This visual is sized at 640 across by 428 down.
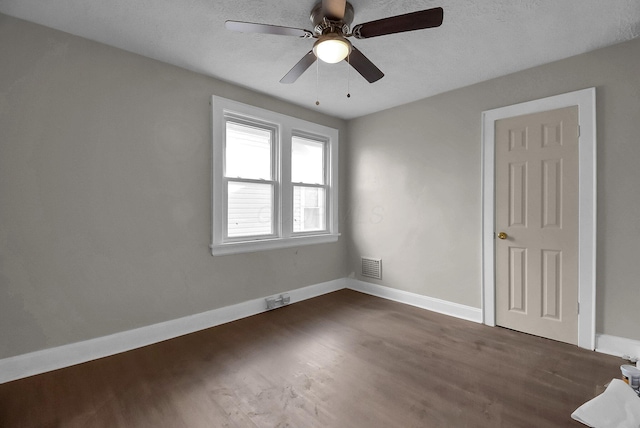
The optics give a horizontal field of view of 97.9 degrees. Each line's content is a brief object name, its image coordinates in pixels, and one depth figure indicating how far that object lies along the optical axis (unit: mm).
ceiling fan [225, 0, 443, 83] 1596
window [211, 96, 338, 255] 3045
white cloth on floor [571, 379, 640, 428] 1532
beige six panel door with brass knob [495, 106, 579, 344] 2535
